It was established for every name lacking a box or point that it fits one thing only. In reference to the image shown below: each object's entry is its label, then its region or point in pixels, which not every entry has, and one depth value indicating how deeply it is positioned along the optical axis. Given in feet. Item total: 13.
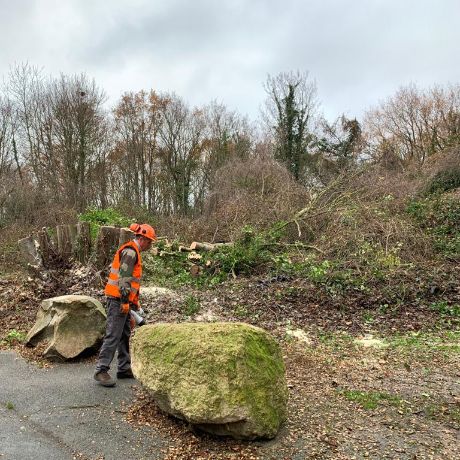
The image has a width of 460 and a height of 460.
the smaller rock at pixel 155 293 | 30.01
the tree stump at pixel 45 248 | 34.50
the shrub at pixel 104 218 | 55.47
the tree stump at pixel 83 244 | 34.99
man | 16.89
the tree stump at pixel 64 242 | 35.09
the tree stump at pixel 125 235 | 33.26
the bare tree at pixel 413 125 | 92.84
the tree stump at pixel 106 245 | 33.40
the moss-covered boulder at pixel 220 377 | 12.01
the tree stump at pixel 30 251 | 34.40
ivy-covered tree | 88.17
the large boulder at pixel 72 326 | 20.21
